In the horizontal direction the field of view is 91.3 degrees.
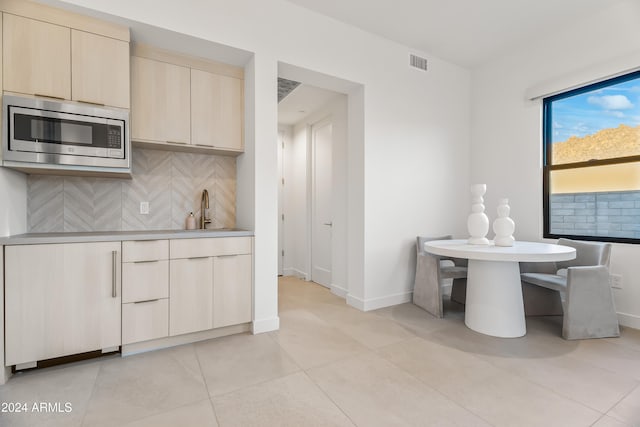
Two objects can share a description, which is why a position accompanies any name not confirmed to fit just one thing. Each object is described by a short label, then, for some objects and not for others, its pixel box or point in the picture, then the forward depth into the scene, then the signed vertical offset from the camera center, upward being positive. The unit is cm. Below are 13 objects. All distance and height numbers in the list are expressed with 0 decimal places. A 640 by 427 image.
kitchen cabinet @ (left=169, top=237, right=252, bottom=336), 246 -61
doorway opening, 404 +40
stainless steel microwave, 203 +51
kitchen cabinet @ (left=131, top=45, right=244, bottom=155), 259 +95
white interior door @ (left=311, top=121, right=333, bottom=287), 448 +12
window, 295 +50
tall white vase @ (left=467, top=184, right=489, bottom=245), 285 -10
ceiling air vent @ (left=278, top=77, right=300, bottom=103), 368 +151
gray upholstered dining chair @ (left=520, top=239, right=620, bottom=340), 257 -79
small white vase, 271 -15
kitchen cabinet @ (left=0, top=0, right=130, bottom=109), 205 +108
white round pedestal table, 262 -69
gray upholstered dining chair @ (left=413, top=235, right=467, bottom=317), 317 -70
